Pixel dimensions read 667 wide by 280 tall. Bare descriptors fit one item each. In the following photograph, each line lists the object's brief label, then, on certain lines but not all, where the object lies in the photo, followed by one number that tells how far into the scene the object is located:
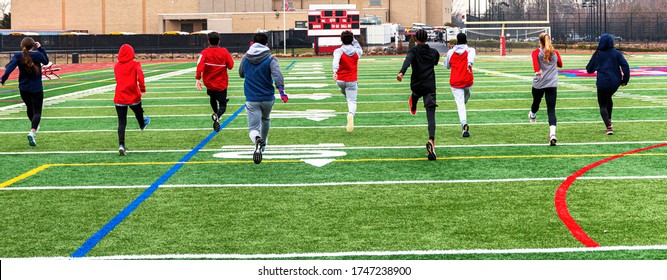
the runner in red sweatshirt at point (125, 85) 12.09
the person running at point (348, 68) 14.60
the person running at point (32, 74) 13.34
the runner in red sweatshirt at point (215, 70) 14.55
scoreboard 61.12
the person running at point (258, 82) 10.99
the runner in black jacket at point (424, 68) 11.67
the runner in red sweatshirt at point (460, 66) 13.27
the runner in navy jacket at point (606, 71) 13.49
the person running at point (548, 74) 12.56
